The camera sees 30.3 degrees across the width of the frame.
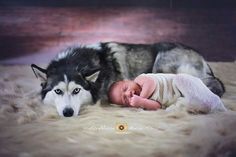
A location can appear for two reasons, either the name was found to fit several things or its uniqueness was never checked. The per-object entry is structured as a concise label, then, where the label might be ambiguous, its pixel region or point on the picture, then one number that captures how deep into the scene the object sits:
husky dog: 1.94
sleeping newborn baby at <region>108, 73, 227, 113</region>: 1.96
